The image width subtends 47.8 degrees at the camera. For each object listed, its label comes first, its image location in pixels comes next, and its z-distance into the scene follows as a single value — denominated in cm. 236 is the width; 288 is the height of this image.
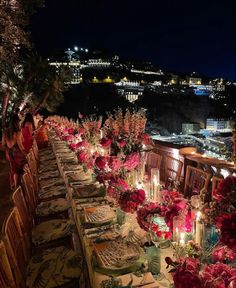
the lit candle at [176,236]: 148
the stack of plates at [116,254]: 136
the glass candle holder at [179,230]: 145
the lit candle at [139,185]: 230
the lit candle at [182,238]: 148
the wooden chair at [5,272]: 141
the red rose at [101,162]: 245
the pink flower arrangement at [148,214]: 146
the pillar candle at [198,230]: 143
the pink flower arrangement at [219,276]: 95
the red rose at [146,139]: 259
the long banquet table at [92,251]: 128
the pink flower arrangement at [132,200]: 168
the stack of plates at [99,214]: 187
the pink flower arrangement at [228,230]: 93
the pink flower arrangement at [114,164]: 228
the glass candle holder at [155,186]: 210
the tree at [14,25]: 899
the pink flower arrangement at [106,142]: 272
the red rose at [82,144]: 379
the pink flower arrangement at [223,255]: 122
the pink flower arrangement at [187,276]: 93
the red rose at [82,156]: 341
